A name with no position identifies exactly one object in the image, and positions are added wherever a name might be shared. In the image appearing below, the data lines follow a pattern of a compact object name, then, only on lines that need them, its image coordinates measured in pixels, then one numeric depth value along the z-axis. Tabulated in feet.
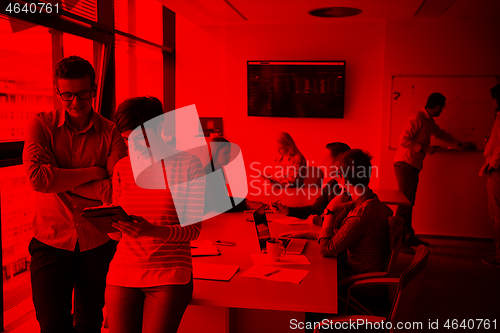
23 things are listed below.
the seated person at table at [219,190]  11.23
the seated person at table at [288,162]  14.65
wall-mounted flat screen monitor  17.85
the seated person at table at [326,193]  11.12
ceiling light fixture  15.72
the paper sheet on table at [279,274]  6.61
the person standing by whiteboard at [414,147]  16.28
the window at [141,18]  14.51
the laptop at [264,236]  8.00
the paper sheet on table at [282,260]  7.37
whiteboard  16.96
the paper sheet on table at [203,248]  7.76
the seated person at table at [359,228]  7.68
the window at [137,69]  15.12
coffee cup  7.37
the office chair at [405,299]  5.72
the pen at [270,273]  6.75
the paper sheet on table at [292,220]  10.39
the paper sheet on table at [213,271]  6.58
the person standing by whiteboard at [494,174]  14.53
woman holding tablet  5.15
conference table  5.81
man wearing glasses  5.91
